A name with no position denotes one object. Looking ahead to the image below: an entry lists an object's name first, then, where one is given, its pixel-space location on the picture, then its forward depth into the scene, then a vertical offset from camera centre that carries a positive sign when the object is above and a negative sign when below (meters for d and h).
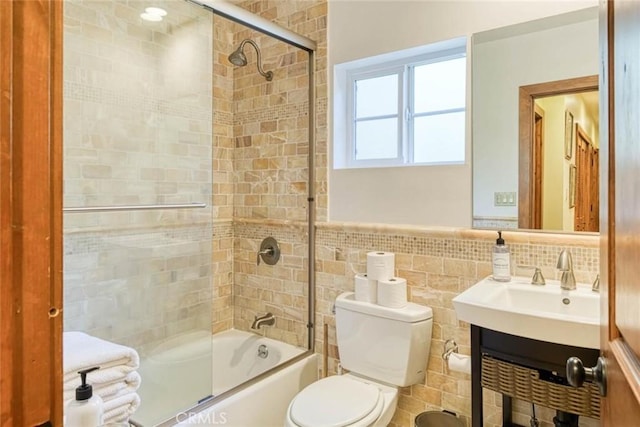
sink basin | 1.18 -0.33
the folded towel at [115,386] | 1.25 -0.59
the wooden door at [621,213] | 0.54 +0.00
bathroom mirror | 1.52 +0.36
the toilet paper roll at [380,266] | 1.89 -0.26
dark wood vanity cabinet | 1.23 -0.48
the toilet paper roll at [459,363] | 1.69 -0.64
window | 1.97 +0.55
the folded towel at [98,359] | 1.28 -0.49
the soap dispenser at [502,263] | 1.64 -0.21
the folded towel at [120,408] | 1.32 -0.66
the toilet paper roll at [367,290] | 1.90 -0.37
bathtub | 1.78 -0.86
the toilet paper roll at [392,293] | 1.82 -0.37
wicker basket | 1.23 -0.57
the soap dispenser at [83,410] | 1.06 -0.54
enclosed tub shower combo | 1.84 +0.04
